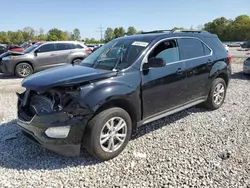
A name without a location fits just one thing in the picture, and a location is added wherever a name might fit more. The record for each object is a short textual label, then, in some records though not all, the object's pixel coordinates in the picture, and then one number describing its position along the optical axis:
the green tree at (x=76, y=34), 110.00
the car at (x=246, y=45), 39.07
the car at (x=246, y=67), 9.62
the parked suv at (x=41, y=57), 10.38
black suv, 2.95
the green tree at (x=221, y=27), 94.44
